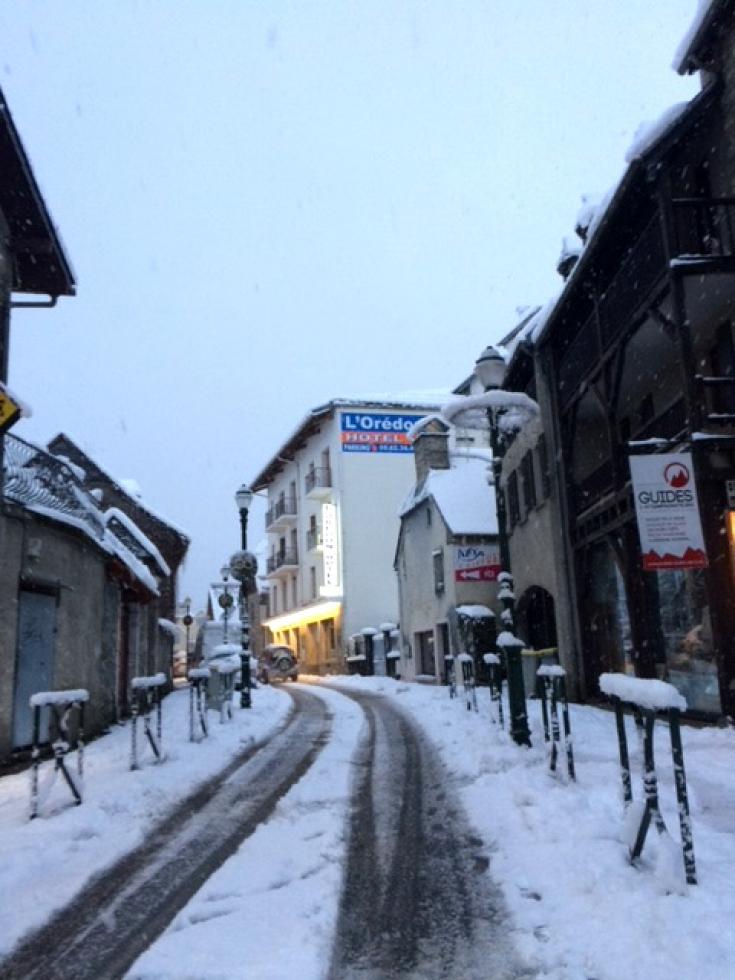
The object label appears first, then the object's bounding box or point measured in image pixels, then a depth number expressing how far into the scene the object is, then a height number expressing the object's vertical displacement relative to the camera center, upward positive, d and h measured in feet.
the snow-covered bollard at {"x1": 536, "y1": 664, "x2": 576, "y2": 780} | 22.06 -1.90
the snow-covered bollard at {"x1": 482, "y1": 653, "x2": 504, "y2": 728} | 37.65 -1.84
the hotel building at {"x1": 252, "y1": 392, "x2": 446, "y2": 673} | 129.59 +23.28
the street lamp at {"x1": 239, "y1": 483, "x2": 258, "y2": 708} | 58.49 +6.08
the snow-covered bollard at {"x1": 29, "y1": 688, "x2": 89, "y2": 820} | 21.66 -2.41
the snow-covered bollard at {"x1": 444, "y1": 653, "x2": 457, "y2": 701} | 58.18 -2.62
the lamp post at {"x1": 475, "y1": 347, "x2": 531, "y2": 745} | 30.71 +6.13
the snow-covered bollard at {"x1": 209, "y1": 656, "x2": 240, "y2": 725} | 49.89 -2.03
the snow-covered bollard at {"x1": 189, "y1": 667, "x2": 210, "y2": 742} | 38.78 -1.88
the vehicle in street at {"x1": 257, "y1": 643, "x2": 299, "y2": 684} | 116.98 -2.28
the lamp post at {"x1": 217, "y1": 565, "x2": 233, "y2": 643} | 73.61 +5.02
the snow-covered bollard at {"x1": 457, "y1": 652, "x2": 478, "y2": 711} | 45.42 -2.30
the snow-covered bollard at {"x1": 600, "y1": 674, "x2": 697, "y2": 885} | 13.14 -1.91
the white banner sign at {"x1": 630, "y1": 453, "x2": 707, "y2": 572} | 34.53 +5.52
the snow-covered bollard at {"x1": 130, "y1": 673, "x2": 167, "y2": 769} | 28.63 -2.34
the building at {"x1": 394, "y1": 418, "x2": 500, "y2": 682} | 81.10 +10.59
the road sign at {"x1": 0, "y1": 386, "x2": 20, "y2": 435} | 21.74 +7.05
